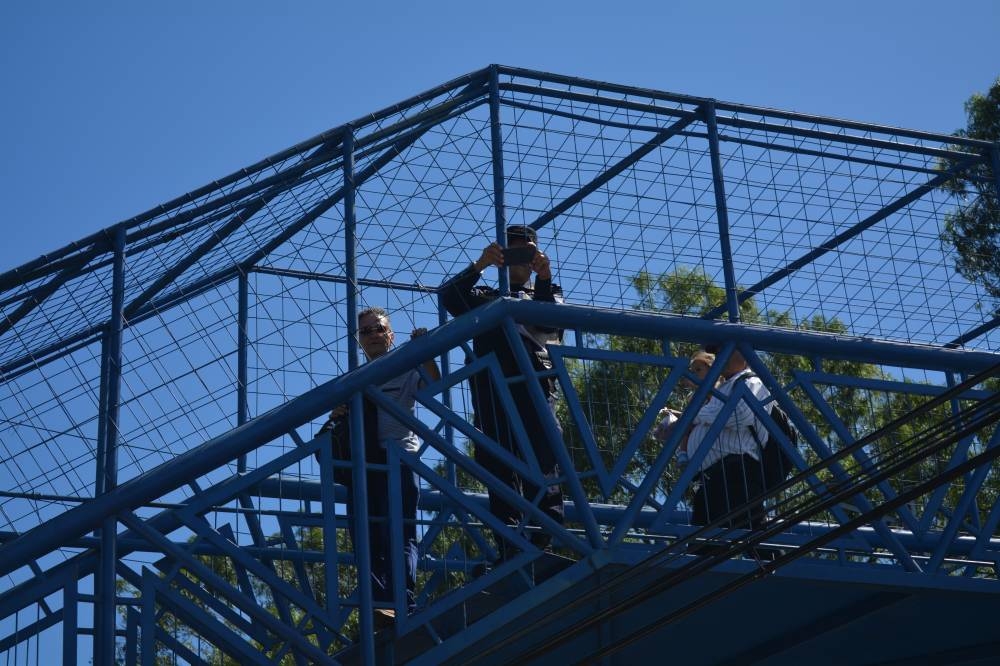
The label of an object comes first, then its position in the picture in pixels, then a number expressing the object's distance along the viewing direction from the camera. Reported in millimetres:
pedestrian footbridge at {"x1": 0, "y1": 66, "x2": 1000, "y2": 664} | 9172
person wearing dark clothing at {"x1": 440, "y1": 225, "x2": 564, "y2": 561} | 10062
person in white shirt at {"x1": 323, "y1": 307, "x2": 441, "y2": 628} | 9977
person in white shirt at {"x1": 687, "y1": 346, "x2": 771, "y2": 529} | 10883
